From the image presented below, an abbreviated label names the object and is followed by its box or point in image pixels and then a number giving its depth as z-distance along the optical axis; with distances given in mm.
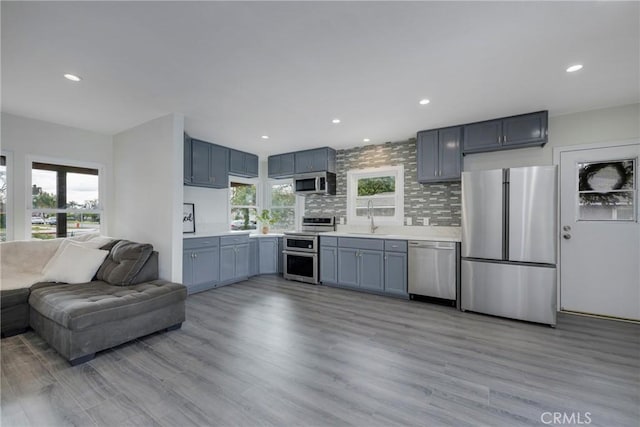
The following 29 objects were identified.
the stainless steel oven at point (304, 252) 4754
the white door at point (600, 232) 3111
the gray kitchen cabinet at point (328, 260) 4543
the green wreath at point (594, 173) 3182
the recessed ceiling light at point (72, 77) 2479
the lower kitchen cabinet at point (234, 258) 4520
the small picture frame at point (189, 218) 4707
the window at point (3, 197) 3357
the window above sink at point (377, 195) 4617
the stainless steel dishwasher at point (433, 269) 3576
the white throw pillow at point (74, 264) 2980
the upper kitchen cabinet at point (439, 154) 3798
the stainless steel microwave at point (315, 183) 4996
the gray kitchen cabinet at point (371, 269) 4102
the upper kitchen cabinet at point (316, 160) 5004
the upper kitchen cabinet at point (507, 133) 3273
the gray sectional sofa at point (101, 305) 2225
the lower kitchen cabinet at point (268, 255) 5398
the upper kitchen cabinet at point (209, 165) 4392
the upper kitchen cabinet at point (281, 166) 5344
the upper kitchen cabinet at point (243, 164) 5070
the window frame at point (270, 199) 5777
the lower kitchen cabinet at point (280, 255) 5473
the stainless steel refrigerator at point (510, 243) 3018
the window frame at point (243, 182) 5480
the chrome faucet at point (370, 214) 4770
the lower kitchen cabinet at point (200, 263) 3994
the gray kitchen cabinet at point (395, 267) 3922
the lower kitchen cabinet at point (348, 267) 4336
